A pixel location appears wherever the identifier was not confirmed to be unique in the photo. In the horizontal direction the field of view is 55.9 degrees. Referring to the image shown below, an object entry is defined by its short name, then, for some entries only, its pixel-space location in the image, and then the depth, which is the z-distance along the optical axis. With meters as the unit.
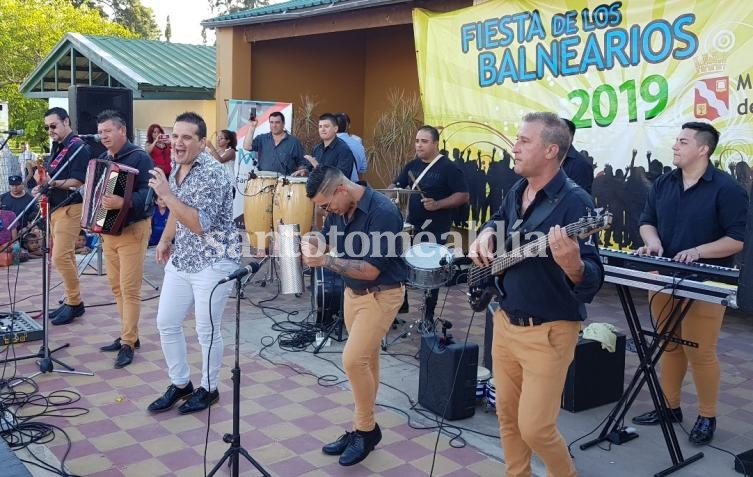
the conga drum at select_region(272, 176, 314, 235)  7.96
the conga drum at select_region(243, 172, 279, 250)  8.30
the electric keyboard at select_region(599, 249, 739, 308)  3.70
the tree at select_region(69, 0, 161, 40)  43.75
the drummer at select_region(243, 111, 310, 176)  9.16
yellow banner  6.77
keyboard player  4.40
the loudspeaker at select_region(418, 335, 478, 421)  4.89
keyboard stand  4.23
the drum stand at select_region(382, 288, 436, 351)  6.50
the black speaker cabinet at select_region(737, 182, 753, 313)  3.21
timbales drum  5.93
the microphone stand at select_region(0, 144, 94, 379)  5.61
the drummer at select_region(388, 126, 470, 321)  6.86
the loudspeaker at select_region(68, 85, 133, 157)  9.05
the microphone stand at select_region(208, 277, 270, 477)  3.70
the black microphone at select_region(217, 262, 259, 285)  3.74
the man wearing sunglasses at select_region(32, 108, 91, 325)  6.67
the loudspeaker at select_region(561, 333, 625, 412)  5.04
